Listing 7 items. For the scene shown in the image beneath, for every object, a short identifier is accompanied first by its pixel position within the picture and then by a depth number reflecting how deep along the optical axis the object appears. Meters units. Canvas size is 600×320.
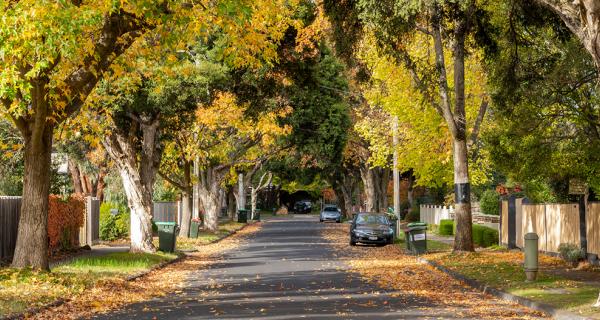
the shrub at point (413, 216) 72.81
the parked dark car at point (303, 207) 143.00
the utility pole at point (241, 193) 87.44
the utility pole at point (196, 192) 49.05
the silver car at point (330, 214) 86.94
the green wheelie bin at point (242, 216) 81.22
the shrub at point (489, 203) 60.88
